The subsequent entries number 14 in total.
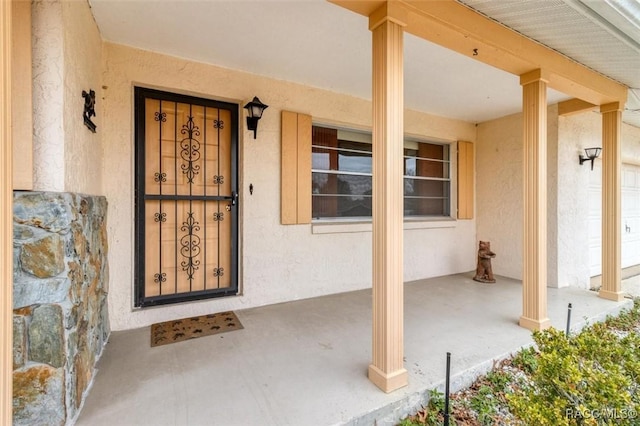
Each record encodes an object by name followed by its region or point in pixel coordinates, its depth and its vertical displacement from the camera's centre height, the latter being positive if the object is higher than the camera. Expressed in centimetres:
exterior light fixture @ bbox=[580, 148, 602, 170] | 444 +89
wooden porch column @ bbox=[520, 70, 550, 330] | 282 +12
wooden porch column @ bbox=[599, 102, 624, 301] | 374 +17
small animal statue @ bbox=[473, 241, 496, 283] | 453 -80
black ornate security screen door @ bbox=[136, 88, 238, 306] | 291 +16
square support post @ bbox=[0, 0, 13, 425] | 91 -2
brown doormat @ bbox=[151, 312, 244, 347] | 258 -107
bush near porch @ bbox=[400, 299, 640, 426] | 116 -77
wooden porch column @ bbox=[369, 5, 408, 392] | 189 +11
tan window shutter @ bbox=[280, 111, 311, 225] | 343 +53
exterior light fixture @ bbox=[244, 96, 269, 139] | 309 +108
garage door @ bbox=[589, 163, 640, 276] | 484 -8
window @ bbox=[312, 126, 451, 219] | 396 +58
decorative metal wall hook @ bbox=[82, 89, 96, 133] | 208 +78
